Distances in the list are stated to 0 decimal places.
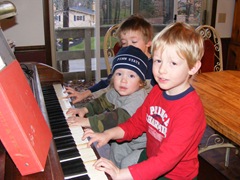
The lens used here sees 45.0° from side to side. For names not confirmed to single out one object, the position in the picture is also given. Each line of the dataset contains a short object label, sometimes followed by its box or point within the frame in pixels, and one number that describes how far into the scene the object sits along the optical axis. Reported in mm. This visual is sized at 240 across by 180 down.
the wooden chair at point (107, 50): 2479
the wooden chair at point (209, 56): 2750
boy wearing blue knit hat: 1340
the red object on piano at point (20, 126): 705
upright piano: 782
